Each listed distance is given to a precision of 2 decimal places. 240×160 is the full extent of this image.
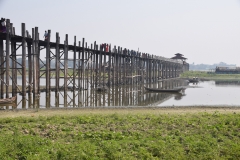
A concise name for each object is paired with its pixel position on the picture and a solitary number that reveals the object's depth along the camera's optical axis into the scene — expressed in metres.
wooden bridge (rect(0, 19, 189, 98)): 18.62
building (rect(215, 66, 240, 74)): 95.05
